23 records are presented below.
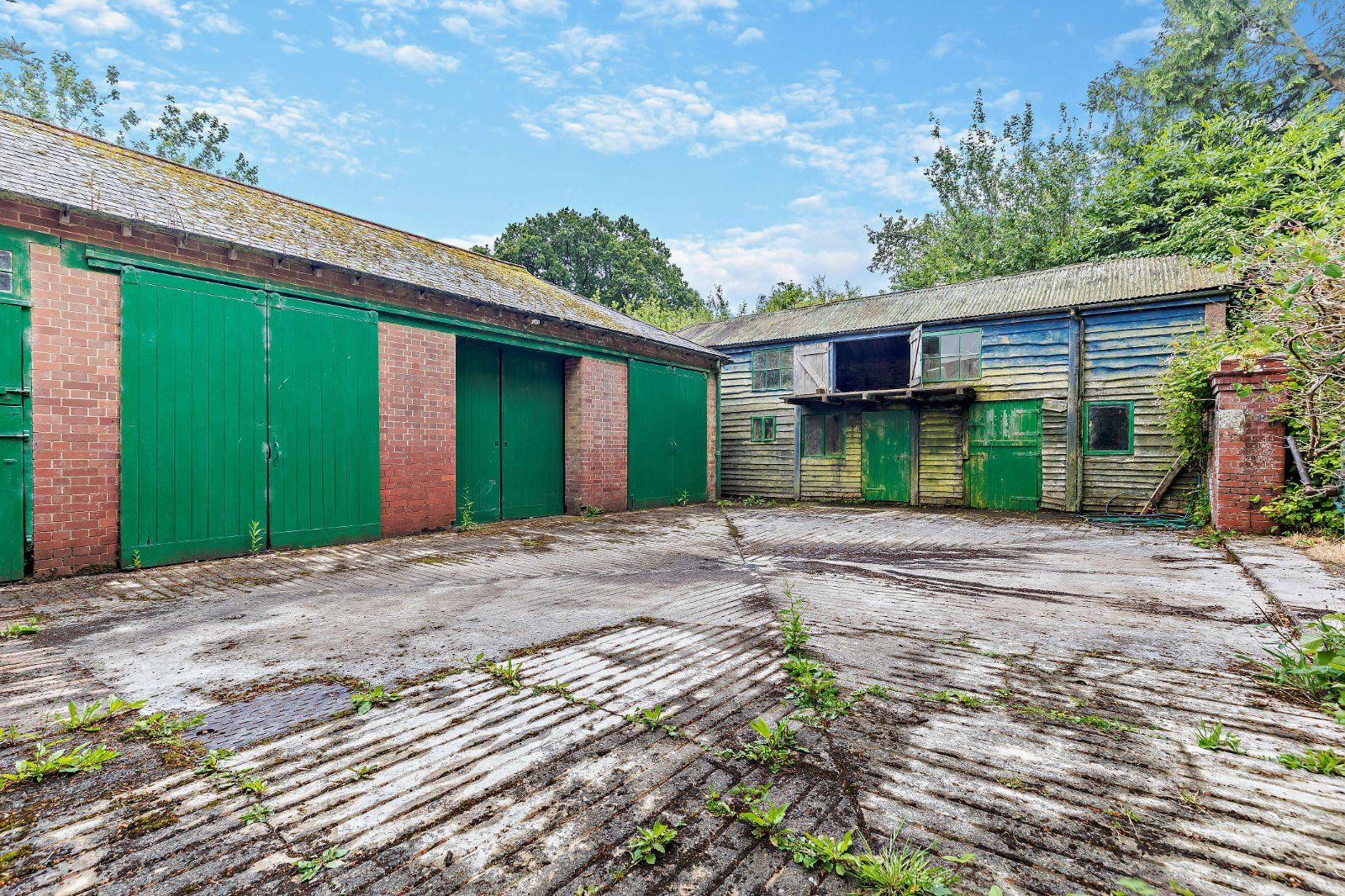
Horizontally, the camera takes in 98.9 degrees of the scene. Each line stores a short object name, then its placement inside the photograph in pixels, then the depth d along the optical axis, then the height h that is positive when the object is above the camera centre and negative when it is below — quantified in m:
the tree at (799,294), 29.16 +8.84
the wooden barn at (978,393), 10.84 +1.11
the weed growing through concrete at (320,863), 1.45 -1.09
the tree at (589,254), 34.88 +11.67
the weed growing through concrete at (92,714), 2.27 -1.11
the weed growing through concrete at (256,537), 6.38 -1.04
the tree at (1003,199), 21.81 +10.01
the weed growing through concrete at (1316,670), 2.40 -1.00
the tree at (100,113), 23.05 +14.70
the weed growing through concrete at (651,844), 1.52 -1.08
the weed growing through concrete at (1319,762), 1.88 -1.06
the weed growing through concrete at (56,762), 1.91 -1.10
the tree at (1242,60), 15.41 +10.87
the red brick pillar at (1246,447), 6.86 -0.04
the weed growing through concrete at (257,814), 1.68 -1.10
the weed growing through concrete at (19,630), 3.50 -1.15
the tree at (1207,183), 11.95 +6.20
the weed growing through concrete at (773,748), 2.00 -1.09
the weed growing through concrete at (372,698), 2.47 -1.12
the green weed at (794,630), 3.21 -1.12
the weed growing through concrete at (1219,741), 2.04 -1.07
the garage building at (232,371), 5.18 +0.86
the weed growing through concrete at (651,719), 2.24 -1.11
